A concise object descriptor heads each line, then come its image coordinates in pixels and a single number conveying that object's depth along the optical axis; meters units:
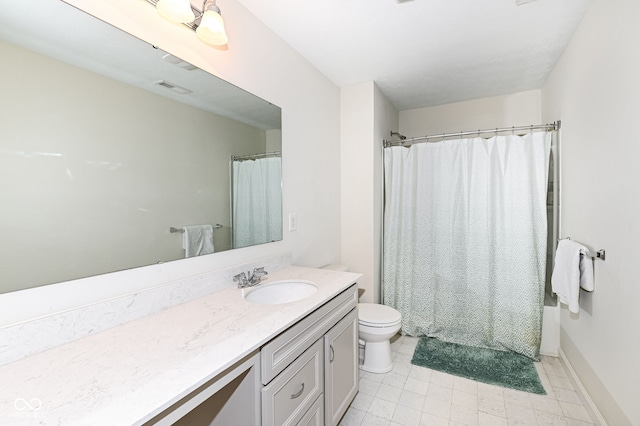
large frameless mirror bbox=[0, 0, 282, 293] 0.85
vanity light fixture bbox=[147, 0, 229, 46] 1.12
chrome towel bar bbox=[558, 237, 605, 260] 1.53
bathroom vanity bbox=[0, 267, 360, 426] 0.66
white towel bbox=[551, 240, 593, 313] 1.67
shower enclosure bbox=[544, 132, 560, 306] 2.29
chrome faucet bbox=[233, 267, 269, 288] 1.49
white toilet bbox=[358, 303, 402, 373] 2.07
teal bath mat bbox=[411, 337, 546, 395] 2.01
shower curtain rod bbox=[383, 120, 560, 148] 2.27
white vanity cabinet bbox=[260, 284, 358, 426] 1.04
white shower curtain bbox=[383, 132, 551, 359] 2.32
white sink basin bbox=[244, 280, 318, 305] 1.55
